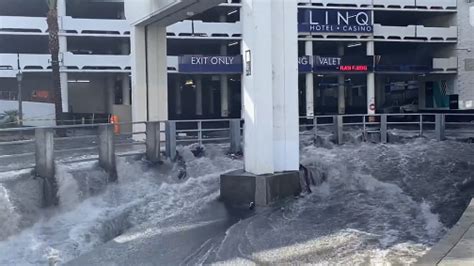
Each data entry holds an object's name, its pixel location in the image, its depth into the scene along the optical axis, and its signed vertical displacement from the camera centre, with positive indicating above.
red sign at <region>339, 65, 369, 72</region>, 47.25 +2.76
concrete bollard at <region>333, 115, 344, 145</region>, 21.42 -0.90
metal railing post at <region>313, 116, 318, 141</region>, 21.23 -0.96
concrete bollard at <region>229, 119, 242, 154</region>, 17.59 -0.98
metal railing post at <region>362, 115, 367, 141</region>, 22.77 -1.09
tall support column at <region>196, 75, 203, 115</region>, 51.57 +0.95
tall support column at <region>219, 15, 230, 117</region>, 48.94 +0.94
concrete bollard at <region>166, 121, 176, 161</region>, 16.09 -0.89
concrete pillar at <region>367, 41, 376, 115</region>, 46.75 +1.26
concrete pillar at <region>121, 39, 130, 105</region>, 45.34 +1.84
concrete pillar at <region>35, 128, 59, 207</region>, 12.48 -1.06
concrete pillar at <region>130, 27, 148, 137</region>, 20.64 +1.03
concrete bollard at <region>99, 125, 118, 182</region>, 14.34 -1.01
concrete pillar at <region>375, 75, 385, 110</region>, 56.62 +1.03
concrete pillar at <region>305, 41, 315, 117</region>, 46.16 +1.30
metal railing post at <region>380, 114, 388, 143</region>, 22.52 -0.99
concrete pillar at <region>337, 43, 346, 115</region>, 49.85 +1.22
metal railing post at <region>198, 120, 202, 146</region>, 17.44 -0.79
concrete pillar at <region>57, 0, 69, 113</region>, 41.50 +4.05
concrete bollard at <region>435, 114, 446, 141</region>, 22.33 -0.94
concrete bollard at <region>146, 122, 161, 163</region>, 15.87 -0.93
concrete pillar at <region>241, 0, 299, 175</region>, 12.27 +0.38
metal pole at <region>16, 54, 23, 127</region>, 33.37 -0.16
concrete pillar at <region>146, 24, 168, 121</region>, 20.75 +1.21
